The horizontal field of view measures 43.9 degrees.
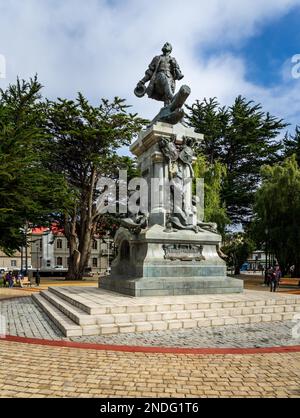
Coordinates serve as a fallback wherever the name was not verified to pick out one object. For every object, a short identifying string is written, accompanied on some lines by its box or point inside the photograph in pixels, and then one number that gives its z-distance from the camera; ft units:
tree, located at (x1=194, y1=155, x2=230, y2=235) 108.17
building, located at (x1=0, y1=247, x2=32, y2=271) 242.78
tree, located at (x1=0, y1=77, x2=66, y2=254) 51.78
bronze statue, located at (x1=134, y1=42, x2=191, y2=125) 47.70
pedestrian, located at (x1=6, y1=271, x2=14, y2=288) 83.20
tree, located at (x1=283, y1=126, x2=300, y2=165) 133.99
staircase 26.04
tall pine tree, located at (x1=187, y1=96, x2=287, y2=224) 131.95
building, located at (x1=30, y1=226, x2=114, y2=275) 241.96
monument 37.01
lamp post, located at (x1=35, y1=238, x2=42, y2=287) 87.12
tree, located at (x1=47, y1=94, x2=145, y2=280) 104.68
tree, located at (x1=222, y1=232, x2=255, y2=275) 130.00
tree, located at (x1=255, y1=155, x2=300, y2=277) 94.73
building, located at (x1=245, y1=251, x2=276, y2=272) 302.35
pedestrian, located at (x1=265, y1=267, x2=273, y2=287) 92.44
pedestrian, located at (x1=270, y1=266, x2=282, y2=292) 68.90
